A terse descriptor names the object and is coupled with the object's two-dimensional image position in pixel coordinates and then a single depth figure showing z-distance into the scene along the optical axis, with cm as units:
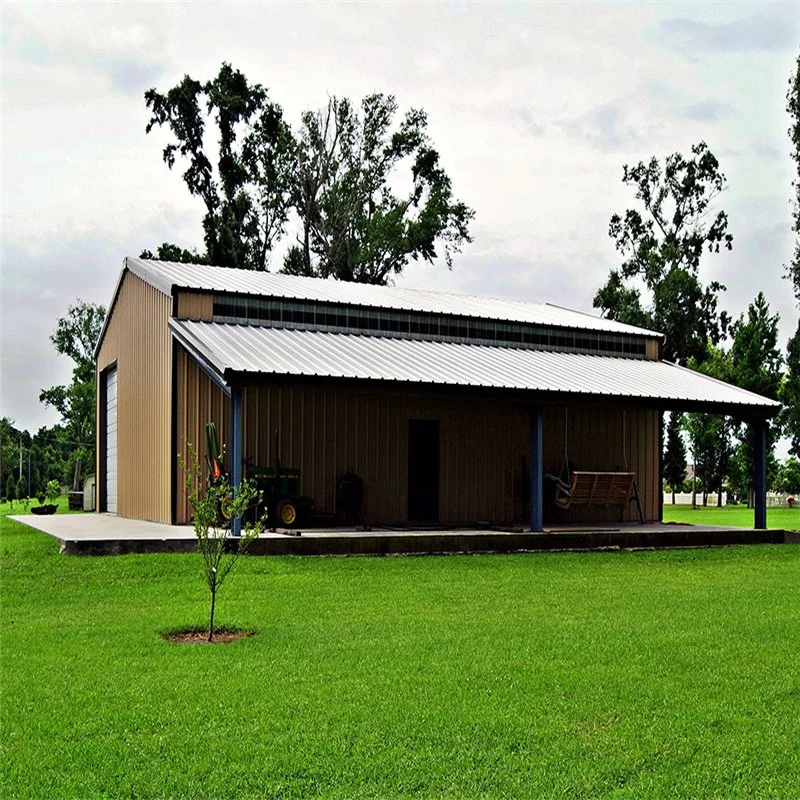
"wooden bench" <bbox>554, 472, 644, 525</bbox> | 1639
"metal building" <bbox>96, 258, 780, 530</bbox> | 1600
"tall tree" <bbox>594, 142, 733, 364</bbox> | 3797
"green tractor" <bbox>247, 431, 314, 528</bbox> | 1537
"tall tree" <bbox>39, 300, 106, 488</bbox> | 5022
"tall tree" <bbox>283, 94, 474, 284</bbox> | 3769
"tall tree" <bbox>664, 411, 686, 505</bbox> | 3731
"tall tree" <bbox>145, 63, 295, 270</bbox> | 3625
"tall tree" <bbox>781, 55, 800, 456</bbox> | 3228
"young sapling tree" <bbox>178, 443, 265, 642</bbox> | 842
